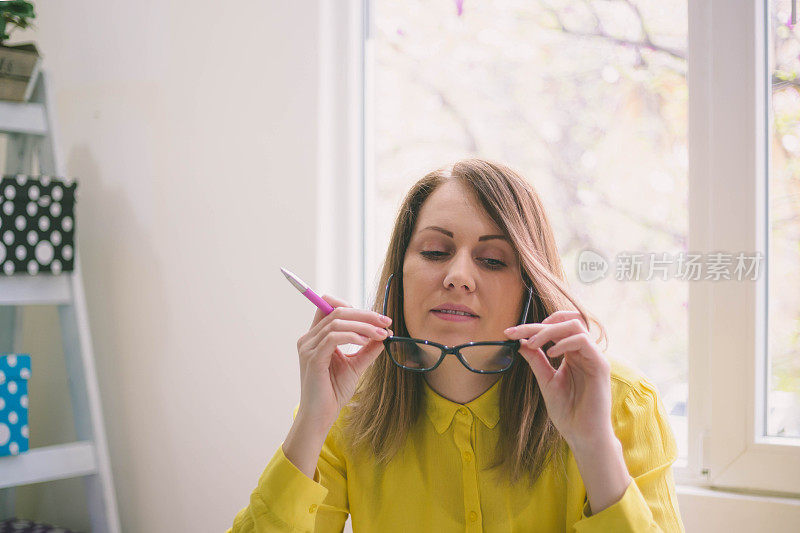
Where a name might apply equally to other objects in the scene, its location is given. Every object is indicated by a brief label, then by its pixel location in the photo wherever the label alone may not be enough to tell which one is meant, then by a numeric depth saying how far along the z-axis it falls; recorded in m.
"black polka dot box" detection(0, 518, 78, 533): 1.89
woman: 0.99
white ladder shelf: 1.83
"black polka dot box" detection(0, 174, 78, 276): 1.77
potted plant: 1.81
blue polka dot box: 1.71
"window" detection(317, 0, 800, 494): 1.49
